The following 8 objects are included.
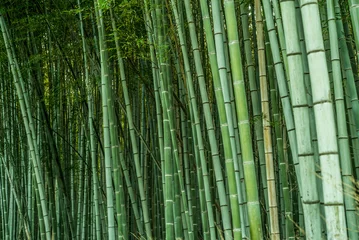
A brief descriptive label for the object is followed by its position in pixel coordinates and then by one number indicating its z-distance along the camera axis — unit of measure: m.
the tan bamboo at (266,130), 2.15
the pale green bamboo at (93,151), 4.32
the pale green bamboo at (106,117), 3.54
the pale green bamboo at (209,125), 2.74
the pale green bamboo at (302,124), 1.66
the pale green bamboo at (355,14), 2.02
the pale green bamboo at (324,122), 1.48
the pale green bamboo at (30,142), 4.37
